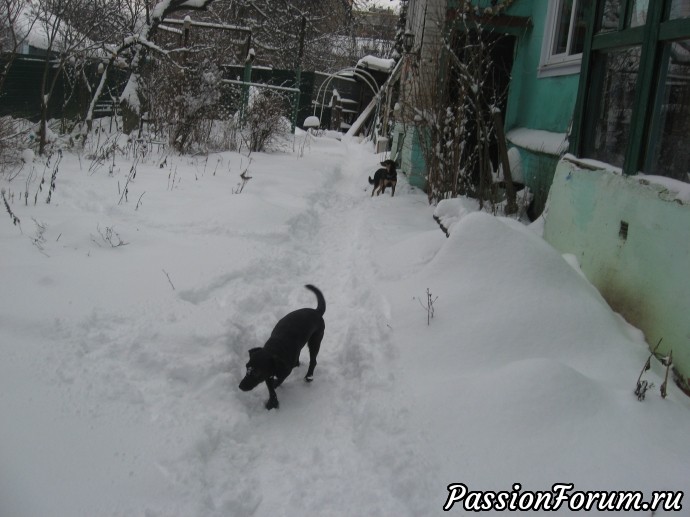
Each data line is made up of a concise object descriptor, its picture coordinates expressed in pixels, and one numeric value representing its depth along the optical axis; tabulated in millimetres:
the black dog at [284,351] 2879
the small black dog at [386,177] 8812
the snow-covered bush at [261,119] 11992
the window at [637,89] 3273
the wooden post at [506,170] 6807
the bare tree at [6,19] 7555
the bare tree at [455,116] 6957
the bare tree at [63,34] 8320
